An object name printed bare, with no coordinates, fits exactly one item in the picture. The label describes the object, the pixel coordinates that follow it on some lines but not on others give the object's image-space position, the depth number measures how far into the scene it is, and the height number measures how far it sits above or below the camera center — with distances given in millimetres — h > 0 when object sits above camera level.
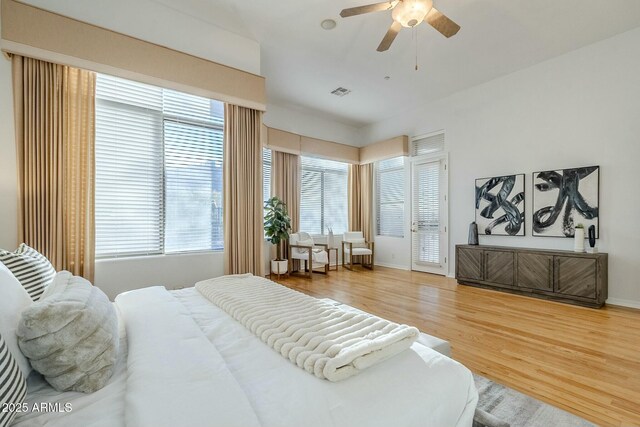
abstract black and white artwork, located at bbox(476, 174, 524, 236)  4469 +141
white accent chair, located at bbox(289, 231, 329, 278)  5522 -767
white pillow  901 -341
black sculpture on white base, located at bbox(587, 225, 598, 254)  3744 -353
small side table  6364 -1198
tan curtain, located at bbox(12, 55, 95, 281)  2557 +528
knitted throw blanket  1021 -527
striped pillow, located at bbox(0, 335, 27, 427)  736 -483
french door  5543 -27
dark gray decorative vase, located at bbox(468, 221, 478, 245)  4879 -357
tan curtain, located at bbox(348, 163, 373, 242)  7008 +398
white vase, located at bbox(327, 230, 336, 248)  6633 -624
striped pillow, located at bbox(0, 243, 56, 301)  1345 -287
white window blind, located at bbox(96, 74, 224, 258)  3064 +537
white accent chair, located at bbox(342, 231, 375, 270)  6230 -798
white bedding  821 -604
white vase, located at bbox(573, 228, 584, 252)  3738 -357
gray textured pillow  917 -445
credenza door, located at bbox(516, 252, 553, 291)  3869 -828
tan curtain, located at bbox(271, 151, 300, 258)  5742 +686
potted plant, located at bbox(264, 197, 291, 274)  5242 -206
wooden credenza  3529 -844
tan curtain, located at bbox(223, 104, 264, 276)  3654 +303
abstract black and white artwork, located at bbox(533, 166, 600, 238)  3783 +192
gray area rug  1527 -1158
